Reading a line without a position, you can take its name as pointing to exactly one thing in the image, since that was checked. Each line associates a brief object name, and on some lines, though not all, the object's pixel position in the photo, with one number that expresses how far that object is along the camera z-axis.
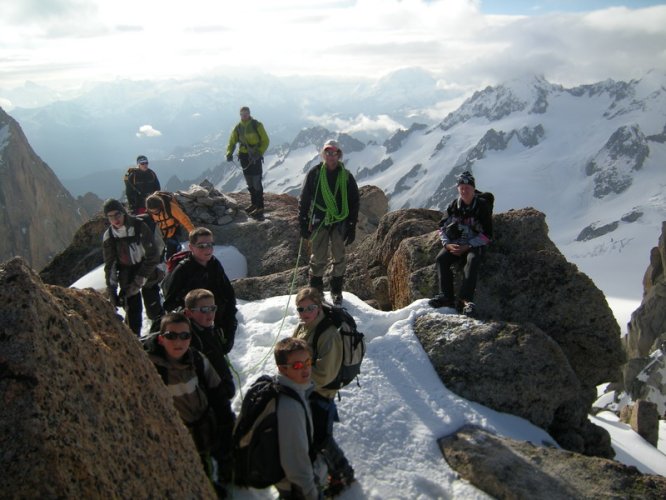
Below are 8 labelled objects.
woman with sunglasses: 6.61
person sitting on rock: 11.20
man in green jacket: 19.34
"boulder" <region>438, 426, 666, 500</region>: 6.79
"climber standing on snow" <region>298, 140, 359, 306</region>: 11.38
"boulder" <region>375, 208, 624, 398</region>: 10.98
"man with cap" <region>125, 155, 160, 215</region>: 18.22
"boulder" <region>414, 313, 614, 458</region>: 9.22
